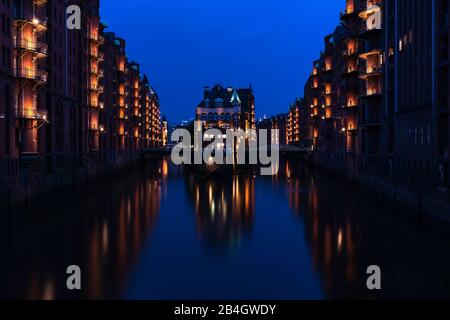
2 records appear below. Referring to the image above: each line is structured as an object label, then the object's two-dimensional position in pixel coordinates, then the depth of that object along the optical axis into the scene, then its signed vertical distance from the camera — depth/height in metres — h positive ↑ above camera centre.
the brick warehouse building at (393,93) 44.34 +7.01
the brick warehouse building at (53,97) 47.78 +7.10
